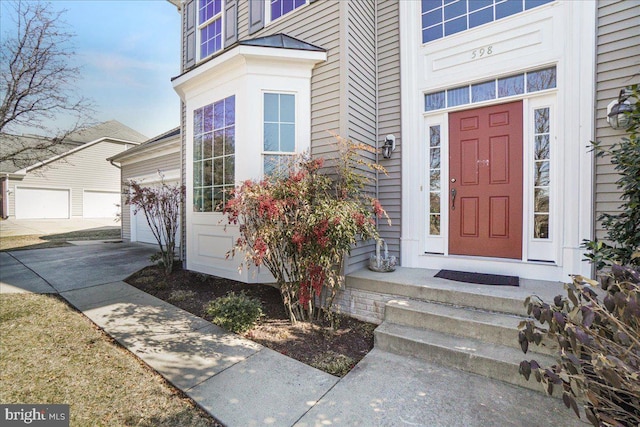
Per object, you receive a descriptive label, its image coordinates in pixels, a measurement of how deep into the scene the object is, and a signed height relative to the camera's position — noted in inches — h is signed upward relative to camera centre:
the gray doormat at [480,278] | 129.7 -33.7
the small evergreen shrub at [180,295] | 165.6 -52.8
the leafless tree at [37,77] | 223.1 +109.4
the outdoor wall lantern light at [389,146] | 169.0 +38.6
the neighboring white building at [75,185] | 658.8 +57.9
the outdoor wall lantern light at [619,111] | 113.4 +41.2
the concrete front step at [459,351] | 89.0 -49.7
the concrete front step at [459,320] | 99.0 -43.1
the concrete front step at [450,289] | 110.9 -34.9
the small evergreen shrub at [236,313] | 126.8 -48.9
